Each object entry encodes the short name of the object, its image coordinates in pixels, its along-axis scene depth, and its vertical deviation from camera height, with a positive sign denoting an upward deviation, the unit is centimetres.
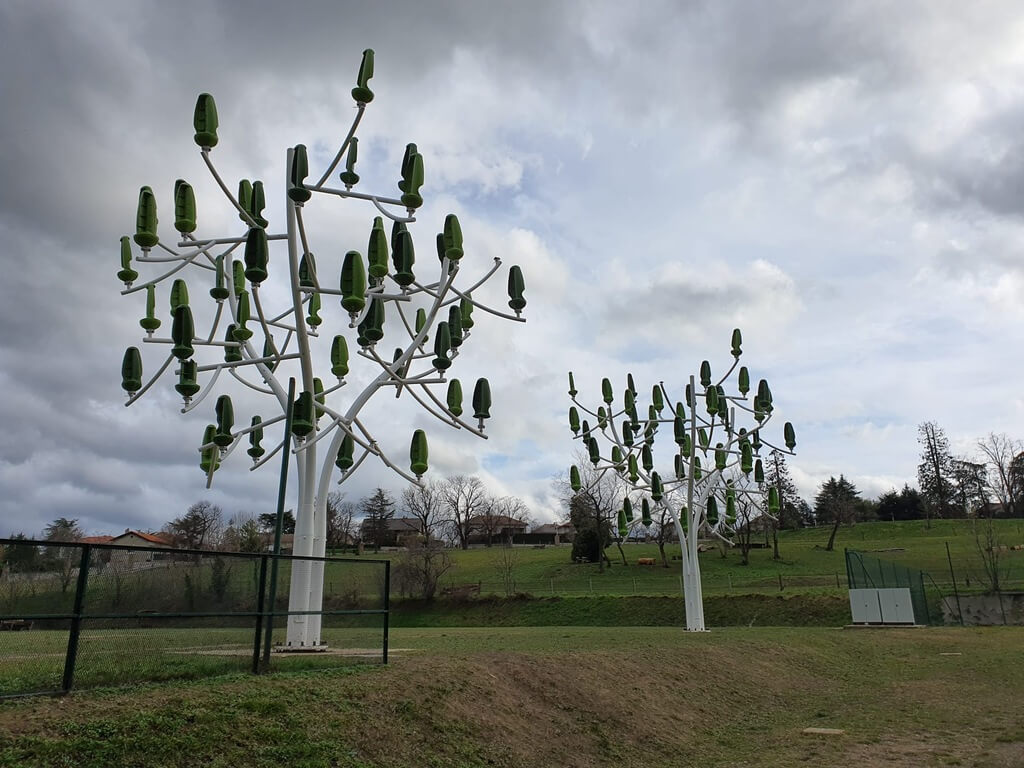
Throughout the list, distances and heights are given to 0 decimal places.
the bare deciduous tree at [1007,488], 6640 +764
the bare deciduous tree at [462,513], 9306 +726
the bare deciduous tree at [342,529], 8519 +564
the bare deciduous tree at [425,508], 8400 +750
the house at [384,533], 8989 +497
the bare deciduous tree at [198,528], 6850 +493
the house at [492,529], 9412 +583
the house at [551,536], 11648 +562
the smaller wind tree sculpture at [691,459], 2508 +381
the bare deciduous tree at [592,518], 6100 +426
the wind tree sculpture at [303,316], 1175 +449
